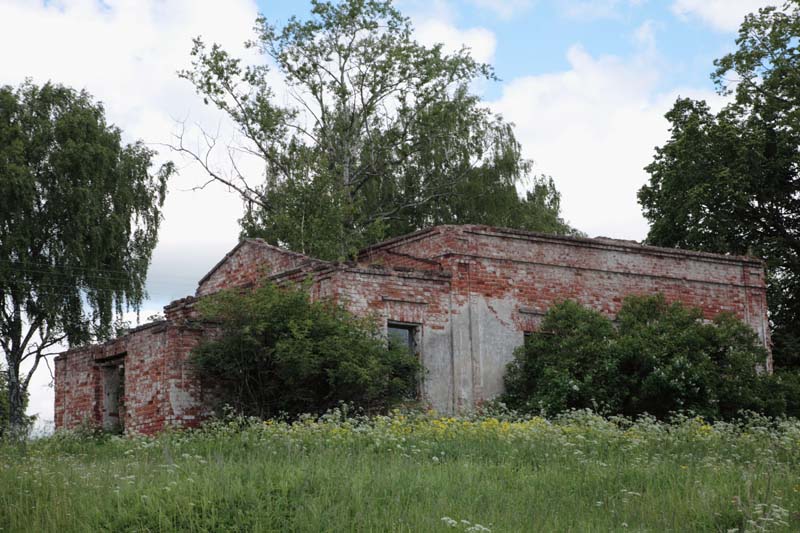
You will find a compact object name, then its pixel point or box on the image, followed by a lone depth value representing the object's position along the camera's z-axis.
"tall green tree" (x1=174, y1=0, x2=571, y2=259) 40.31
